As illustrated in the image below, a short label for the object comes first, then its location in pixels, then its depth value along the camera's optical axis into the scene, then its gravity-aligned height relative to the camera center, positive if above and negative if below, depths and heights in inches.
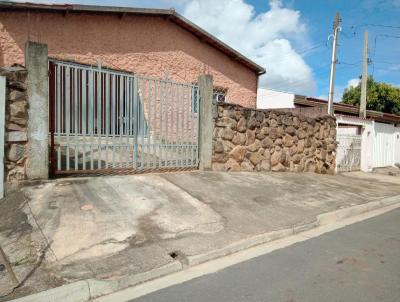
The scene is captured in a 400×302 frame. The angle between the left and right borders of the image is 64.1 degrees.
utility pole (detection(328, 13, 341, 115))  668.1 +155.2
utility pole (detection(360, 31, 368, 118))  731.7 +134.3
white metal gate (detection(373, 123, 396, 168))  631.2 -20.1
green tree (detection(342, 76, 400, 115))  1131.3 +136.4
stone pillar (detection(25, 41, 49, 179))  214.4 +12.0
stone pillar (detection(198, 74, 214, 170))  320.5 +12.2
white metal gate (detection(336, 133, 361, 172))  554.9 -32.8
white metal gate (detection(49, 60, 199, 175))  232.5 -0.1
